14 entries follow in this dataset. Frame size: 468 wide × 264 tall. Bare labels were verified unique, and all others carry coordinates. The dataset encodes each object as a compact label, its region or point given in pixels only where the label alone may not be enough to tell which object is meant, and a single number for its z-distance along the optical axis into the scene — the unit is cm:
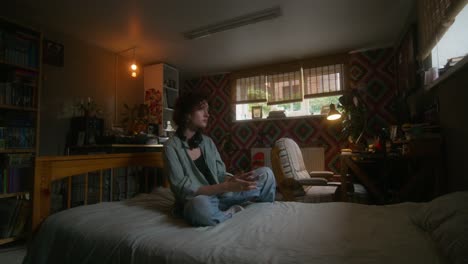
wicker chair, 244
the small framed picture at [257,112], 479
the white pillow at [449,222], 67
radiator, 411
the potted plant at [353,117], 318
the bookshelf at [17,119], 239
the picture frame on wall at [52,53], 312
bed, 76
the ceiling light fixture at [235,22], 283
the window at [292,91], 420
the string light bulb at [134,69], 359
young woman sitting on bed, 117
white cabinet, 426
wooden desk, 193
